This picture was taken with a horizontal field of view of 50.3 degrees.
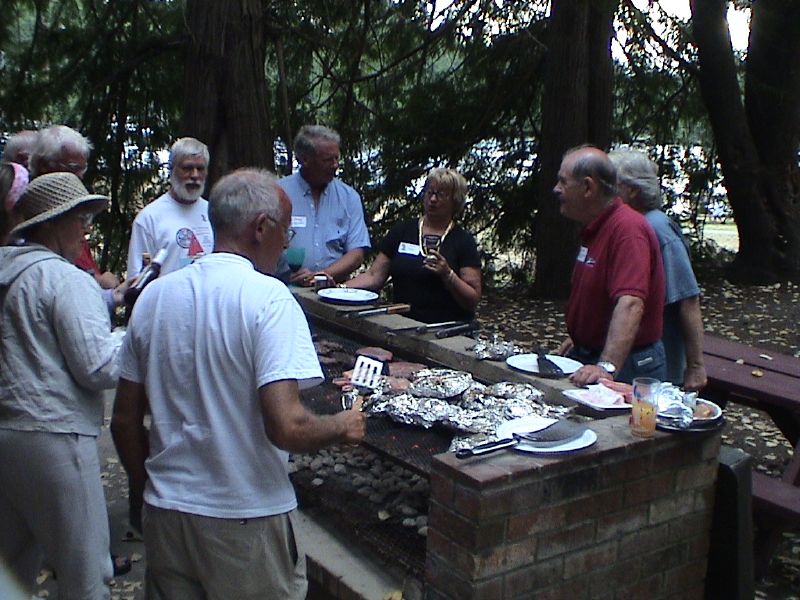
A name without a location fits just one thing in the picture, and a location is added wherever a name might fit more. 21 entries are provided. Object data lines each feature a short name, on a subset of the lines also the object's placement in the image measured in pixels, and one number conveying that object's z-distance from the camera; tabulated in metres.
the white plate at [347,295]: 4.16
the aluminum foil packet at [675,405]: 2.50
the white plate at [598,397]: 2.72
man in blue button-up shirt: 4.56
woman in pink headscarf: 2.81
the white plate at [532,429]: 2.31
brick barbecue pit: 2.19
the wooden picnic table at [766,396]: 3.18
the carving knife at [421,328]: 3.68
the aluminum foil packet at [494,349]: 3.28
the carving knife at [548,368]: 3.03
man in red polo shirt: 3.10
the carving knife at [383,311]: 4.02
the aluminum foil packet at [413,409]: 2.79
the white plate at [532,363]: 3.10
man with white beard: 4.00
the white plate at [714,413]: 2.53
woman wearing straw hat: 2.39
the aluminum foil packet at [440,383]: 2.95
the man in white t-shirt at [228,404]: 1.94
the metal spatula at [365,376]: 3.08
